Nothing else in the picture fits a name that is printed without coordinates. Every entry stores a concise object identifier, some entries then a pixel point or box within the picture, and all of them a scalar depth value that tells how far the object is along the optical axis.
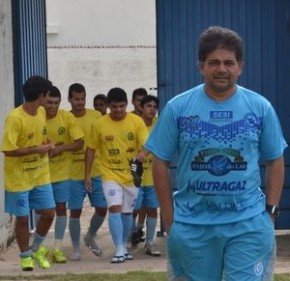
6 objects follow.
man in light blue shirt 5.48
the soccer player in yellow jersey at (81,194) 12.02
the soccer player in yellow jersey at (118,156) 11.24
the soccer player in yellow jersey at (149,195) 12.18
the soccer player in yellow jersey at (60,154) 11.60
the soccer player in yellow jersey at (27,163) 10.17
